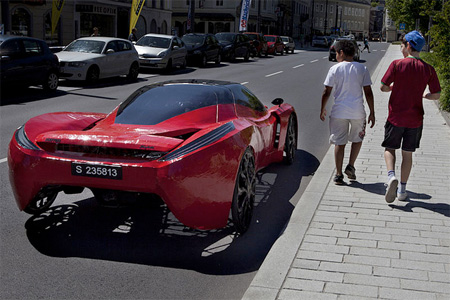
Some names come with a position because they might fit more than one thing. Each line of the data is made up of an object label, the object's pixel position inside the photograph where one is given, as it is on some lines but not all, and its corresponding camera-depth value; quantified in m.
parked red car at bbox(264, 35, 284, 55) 43.81
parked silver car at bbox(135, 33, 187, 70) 23.67
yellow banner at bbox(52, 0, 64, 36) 31.64
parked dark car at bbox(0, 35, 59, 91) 14.66
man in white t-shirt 6.50
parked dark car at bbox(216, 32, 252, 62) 33.28
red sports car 4.39
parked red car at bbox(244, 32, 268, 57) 39.15
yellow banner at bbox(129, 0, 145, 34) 31.99
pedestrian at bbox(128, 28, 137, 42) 29.56
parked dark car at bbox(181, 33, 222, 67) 27.98
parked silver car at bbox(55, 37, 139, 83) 18.16
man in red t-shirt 5.95
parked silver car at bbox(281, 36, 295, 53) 50.49
